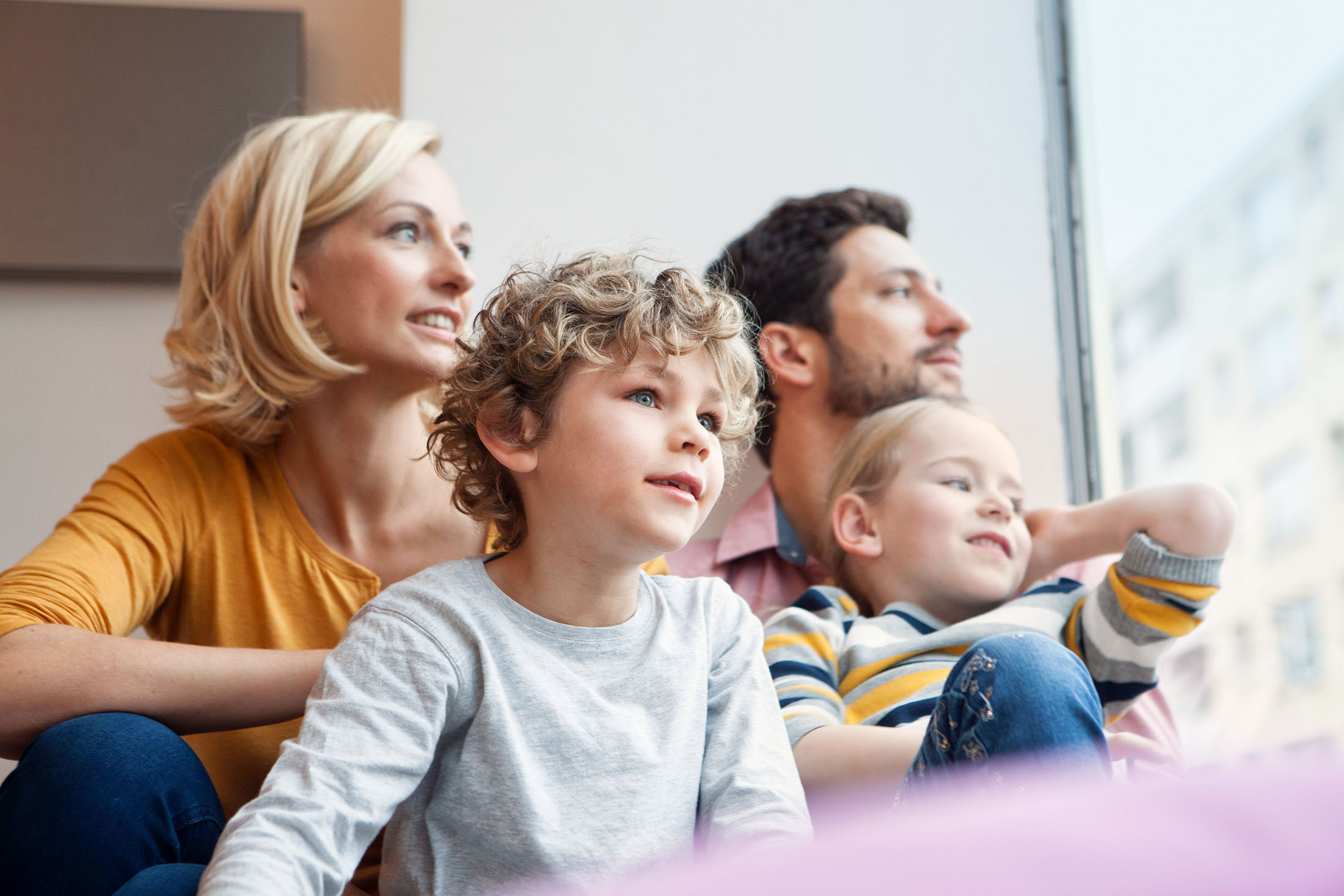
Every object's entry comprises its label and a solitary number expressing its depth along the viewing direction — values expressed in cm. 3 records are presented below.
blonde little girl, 108
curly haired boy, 87
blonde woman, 103
